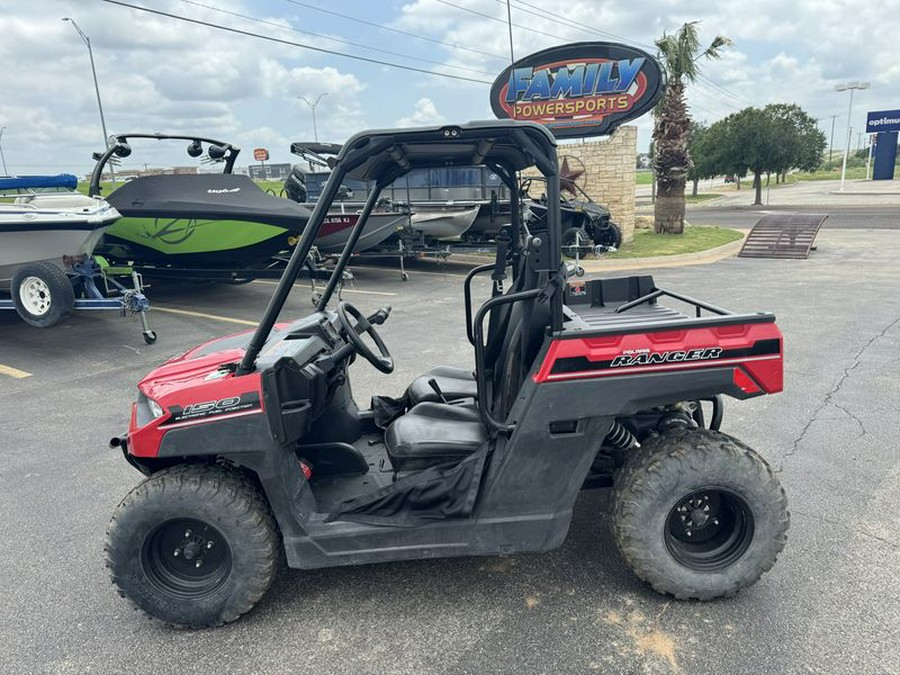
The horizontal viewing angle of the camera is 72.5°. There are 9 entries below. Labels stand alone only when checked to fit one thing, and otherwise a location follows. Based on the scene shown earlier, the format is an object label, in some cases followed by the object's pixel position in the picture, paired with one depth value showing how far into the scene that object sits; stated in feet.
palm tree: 53.06
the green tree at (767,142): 95.45
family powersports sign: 47.91
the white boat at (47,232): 24.89
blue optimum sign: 126.82
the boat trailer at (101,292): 23.97
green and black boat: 29.60
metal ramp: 44.32
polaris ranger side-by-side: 8.32
